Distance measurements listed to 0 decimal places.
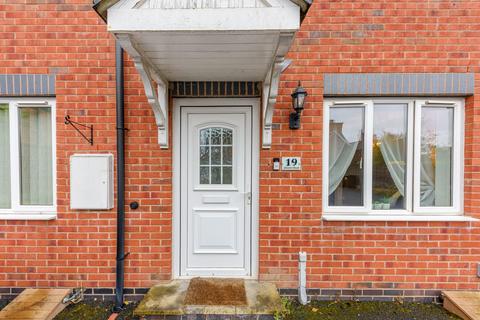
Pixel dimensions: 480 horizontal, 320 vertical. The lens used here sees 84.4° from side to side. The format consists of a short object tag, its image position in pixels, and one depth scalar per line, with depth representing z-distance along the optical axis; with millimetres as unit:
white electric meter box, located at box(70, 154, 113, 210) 3053
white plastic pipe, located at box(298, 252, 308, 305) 3012
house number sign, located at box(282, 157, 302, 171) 3127
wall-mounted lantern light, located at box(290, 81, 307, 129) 2891
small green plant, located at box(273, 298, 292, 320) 2657
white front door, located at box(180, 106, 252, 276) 3289
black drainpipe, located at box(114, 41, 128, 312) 3020
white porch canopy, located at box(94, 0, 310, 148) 1866
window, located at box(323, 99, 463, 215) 3197
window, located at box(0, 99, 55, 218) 3191
